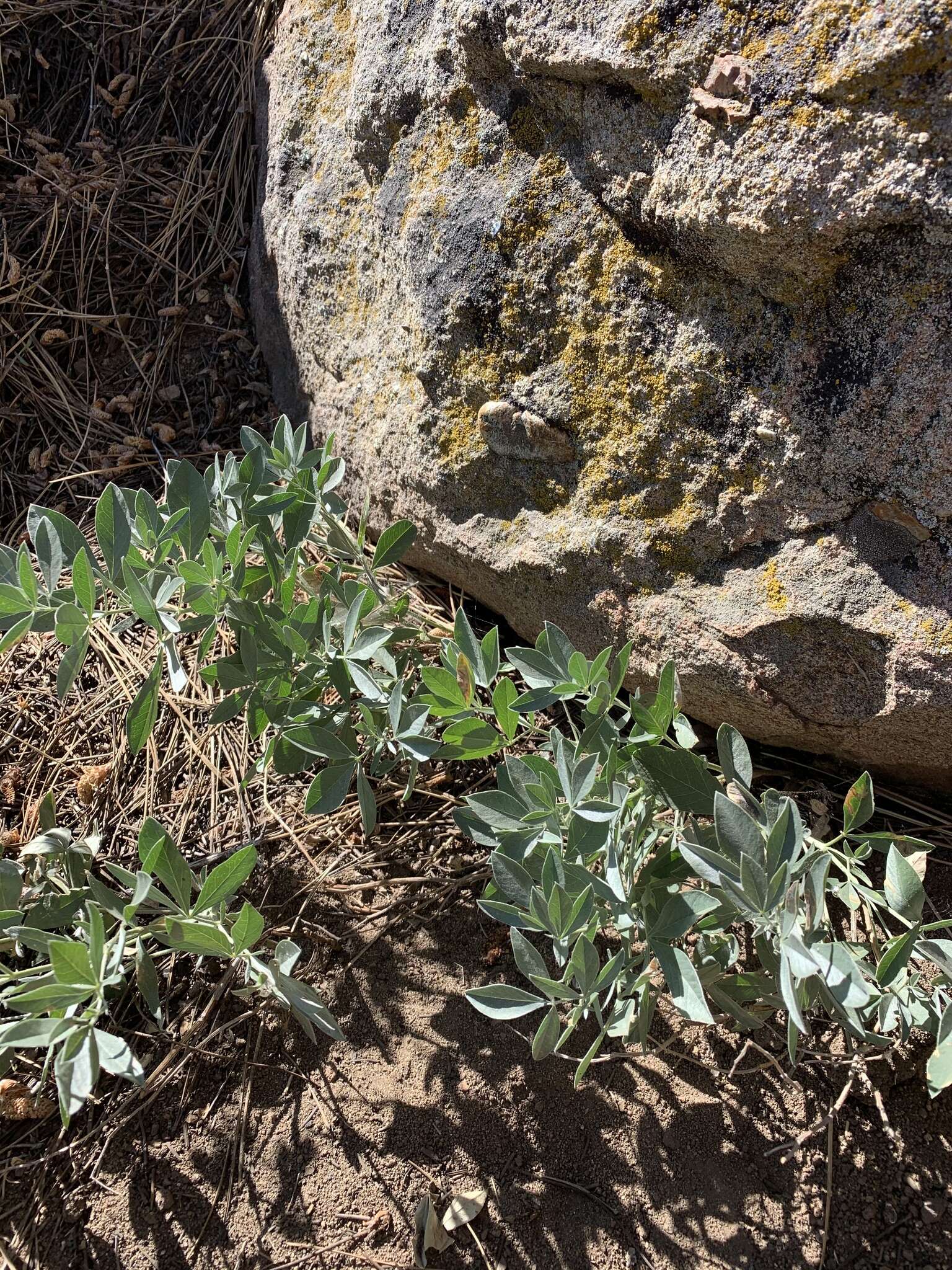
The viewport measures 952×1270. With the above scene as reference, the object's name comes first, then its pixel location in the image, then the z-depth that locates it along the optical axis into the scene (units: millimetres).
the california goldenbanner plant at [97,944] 478
